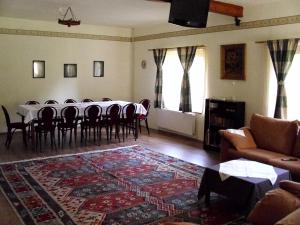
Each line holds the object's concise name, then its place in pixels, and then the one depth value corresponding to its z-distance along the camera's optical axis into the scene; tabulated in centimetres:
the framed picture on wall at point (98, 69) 889
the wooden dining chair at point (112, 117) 695
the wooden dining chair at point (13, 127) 624
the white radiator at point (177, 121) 732
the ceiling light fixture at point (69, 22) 607
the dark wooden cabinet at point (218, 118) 595
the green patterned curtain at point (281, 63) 526
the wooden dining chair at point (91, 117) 669
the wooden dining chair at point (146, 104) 779
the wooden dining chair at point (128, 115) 712
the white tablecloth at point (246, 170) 355
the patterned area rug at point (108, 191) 349
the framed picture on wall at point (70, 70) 841
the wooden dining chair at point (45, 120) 611
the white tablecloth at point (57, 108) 612
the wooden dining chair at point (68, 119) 642
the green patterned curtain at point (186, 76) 722
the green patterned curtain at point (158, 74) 813
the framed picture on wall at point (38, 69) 799
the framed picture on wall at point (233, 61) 606
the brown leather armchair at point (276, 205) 243
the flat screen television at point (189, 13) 421
